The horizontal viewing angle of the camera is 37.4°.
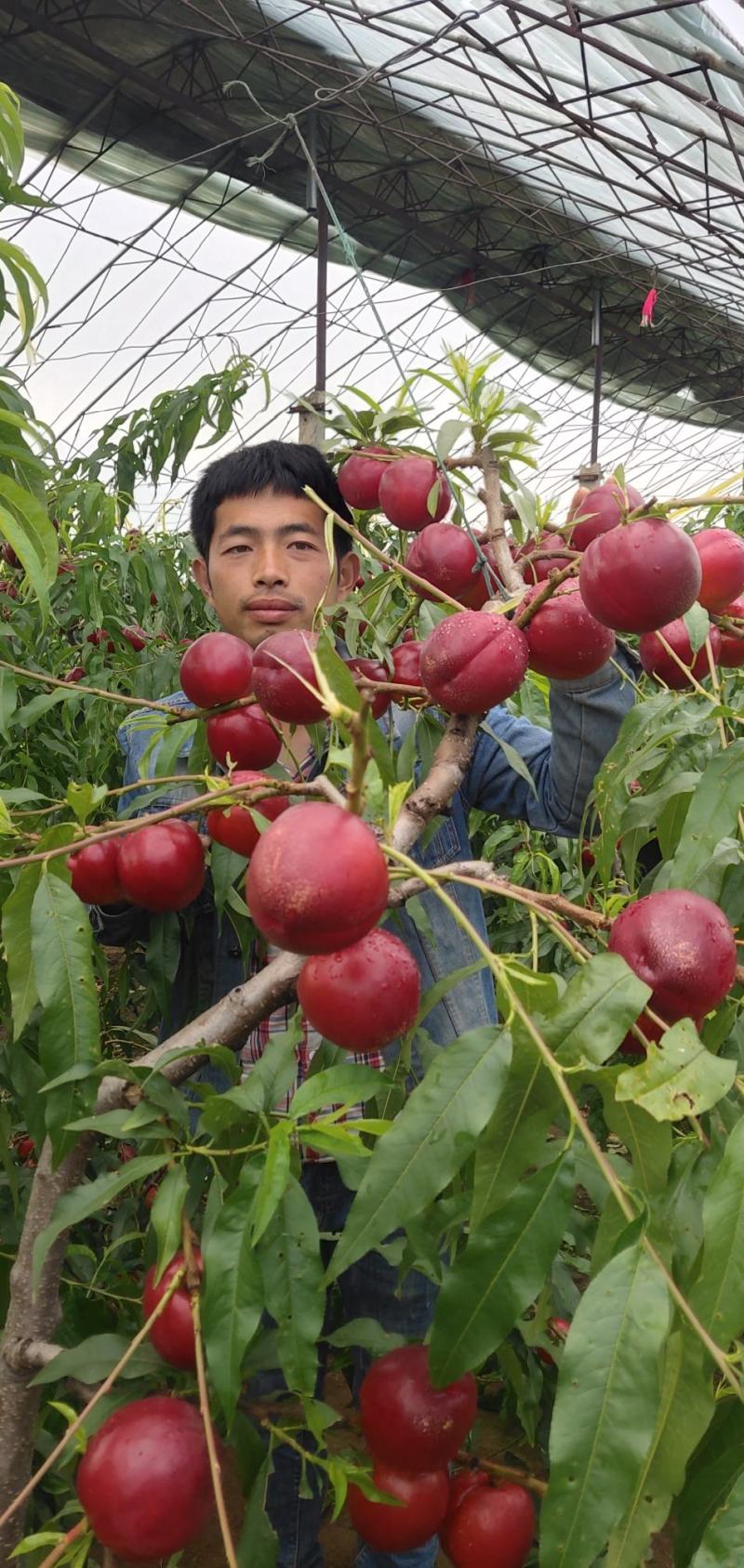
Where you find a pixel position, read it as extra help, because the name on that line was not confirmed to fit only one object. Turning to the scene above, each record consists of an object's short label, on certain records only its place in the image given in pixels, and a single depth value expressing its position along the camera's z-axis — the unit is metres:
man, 1.37
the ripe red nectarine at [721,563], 0.96
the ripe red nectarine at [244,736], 1.01
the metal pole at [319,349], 1.36
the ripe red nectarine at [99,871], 1.10
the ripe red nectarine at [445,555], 1.03
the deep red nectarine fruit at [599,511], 0.99
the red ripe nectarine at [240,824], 0.96
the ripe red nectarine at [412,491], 1.09
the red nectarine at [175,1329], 0.77
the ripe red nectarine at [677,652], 0.98
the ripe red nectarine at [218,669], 1.00
